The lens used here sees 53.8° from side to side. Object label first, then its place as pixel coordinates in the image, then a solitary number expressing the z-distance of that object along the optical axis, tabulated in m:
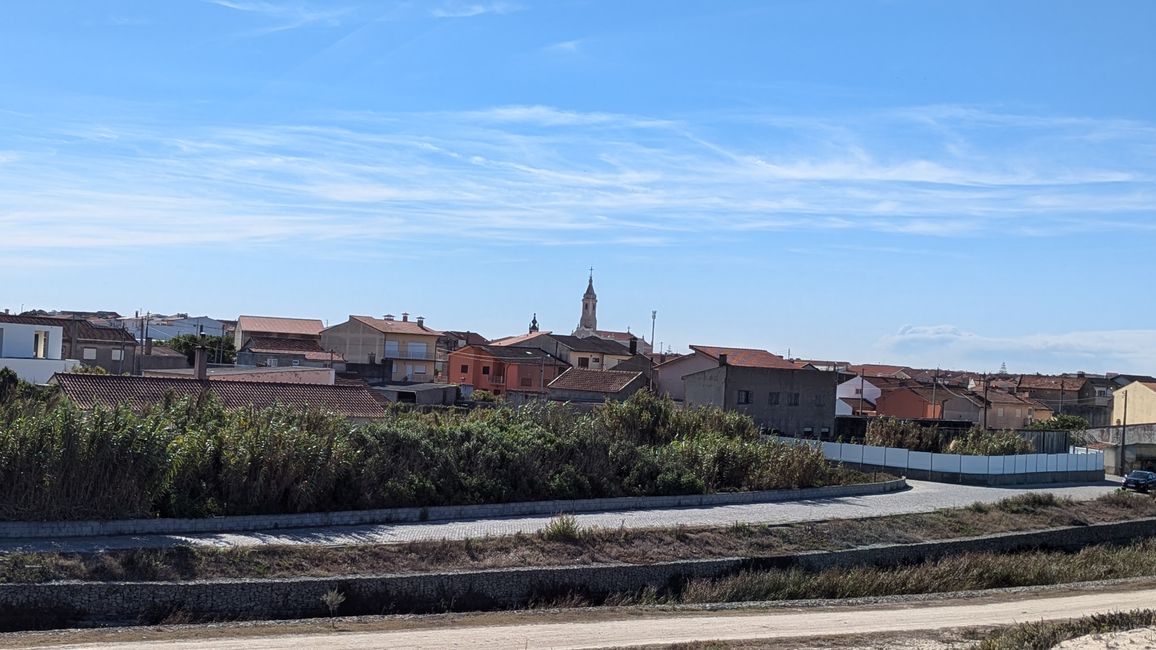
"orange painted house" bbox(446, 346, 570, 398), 78.06
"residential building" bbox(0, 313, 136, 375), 65.24
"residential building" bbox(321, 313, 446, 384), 80.06
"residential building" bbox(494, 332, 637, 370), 84.00
